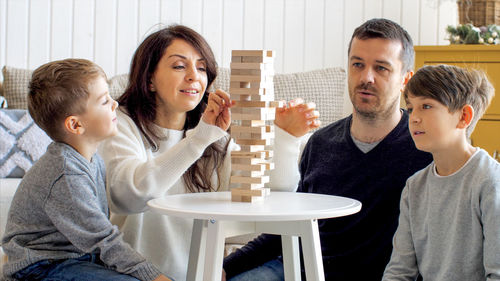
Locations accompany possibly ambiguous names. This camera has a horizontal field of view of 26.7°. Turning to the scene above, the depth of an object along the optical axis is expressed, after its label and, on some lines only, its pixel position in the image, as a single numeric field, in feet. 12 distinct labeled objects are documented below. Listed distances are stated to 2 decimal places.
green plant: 10.84
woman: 7.00
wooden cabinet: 10.75
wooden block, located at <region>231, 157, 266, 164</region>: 6.48
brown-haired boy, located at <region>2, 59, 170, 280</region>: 6.33
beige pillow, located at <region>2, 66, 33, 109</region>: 10.19
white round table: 5.94
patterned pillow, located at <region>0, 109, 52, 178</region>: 9.48
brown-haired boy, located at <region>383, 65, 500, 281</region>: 6.13
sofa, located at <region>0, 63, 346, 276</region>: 9.47
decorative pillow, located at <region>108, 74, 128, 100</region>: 10.06
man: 7.15
